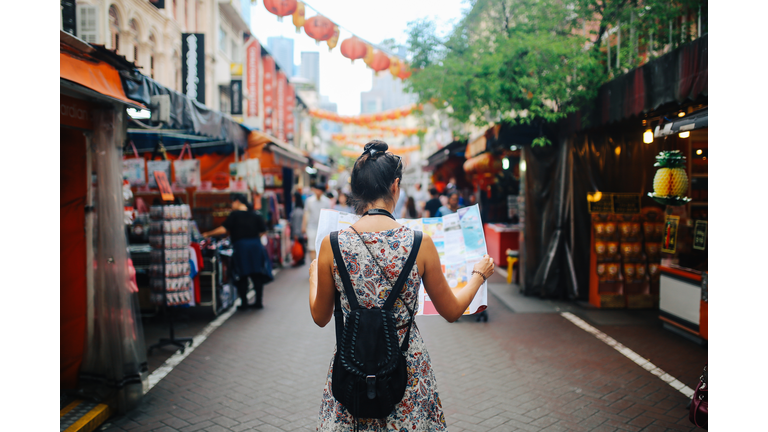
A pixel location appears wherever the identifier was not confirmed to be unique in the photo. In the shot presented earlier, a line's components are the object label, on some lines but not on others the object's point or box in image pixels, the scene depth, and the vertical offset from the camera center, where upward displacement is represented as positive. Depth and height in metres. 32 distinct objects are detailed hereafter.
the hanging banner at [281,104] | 25.55 +5.34
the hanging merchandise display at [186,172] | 9.16 +0.64
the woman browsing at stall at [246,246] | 8.00 -0.64
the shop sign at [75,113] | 4.07 +0.80
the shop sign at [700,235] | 6.33 -0.39
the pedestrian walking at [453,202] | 8.95 +0.07
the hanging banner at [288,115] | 27.59 +5.10
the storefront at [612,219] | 6.66 -0.22
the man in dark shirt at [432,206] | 11.20 +0.00
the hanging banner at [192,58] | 10.79 +3.23
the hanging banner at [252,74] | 18.08 +4.92
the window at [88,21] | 9.22 +3.44
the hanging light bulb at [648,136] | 5.85 +0.82
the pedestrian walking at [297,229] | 13.24 -0.60
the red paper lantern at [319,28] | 9.23 +3.34
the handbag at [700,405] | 3.24 -1.32
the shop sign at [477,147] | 10.17 +1.30
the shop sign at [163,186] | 6.14 +0.26
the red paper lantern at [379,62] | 10.91 +3.18
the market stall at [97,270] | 4.40 -0.57
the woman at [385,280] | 2.03 -0.31
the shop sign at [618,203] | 8.24 +0.04
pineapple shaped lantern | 5.26 +0.28
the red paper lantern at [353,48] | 10.19 +3.26
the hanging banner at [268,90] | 22.01 +5.21
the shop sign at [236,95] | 15.36 +3.49
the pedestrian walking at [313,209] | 11.09 -0.06
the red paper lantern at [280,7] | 8.39 +3.39
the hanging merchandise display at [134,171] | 8.43 +0.60
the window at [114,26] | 10.59 +3.91
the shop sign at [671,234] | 6.88 -0.40
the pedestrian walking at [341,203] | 12.15 +0.08
